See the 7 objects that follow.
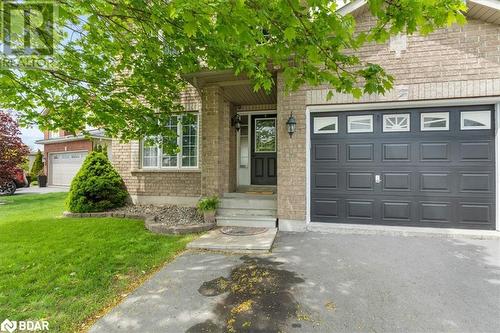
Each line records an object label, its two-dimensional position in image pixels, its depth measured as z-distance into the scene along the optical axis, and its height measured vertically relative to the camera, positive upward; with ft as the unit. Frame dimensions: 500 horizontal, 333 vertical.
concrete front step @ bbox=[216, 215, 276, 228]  19.26 -4.23
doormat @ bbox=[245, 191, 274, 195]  22.68 -2.32
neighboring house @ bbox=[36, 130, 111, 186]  52.72 +2.41
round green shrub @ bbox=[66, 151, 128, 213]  23.91 -2.04
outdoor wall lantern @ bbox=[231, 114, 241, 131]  24.57 +4.47
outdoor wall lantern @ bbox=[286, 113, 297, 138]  18.47 +3.17
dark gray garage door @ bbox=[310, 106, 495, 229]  17.16 -0.01
